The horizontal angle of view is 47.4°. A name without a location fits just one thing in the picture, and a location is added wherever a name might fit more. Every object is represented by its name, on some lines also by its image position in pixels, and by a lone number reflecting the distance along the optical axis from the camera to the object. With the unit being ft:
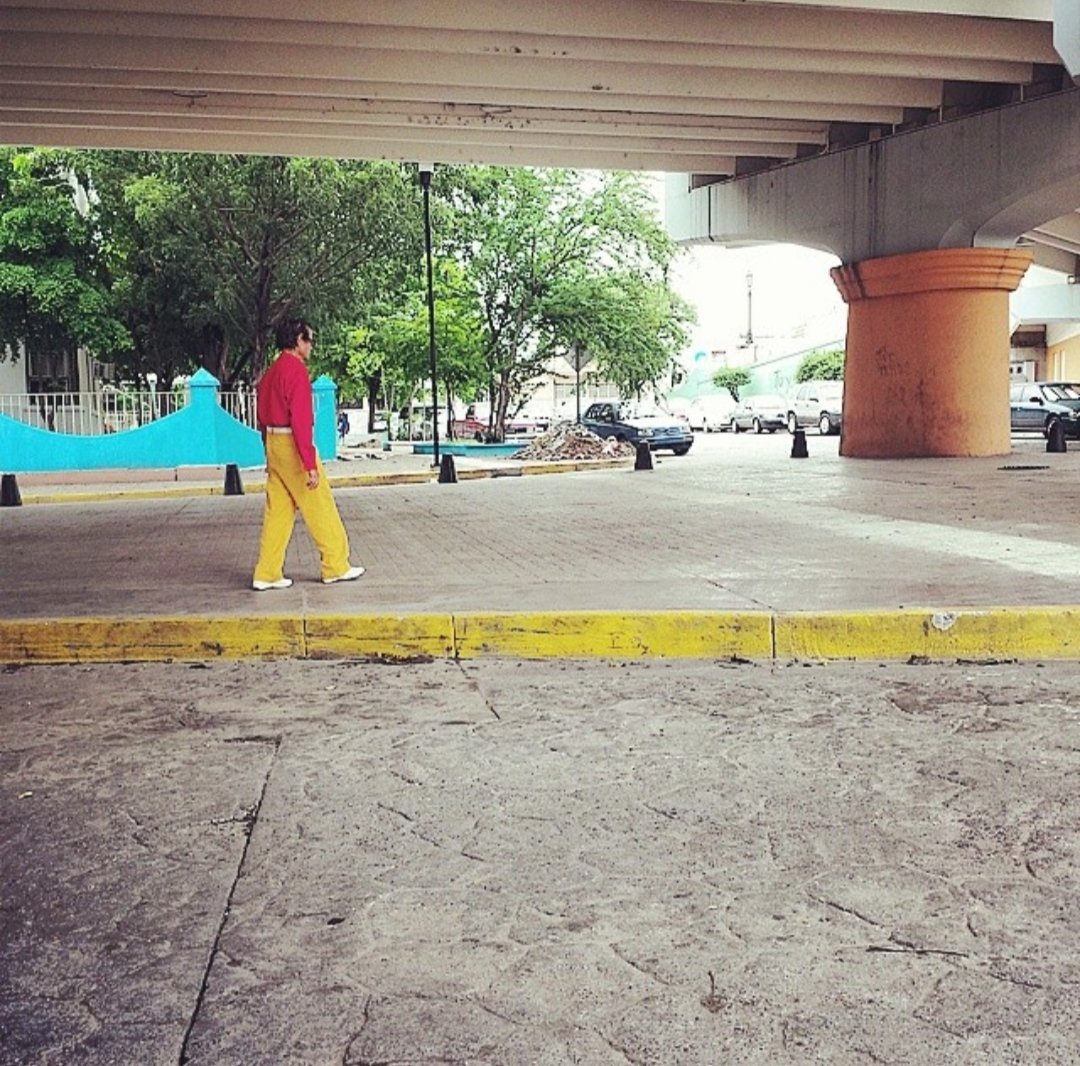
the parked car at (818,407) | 130.11
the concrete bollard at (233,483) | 60.64
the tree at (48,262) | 86.89
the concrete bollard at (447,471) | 63.16
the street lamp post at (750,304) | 272.45
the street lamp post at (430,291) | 72.84
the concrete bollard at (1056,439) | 72.84
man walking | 24.61
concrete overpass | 44.04
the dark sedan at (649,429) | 95.40
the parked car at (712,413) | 159.84
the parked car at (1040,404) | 104.17
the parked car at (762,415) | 145.59
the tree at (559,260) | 101.65
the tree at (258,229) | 82.53
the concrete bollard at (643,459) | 68.33
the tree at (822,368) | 181.27
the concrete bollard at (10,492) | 56.08
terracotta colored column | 61.72
